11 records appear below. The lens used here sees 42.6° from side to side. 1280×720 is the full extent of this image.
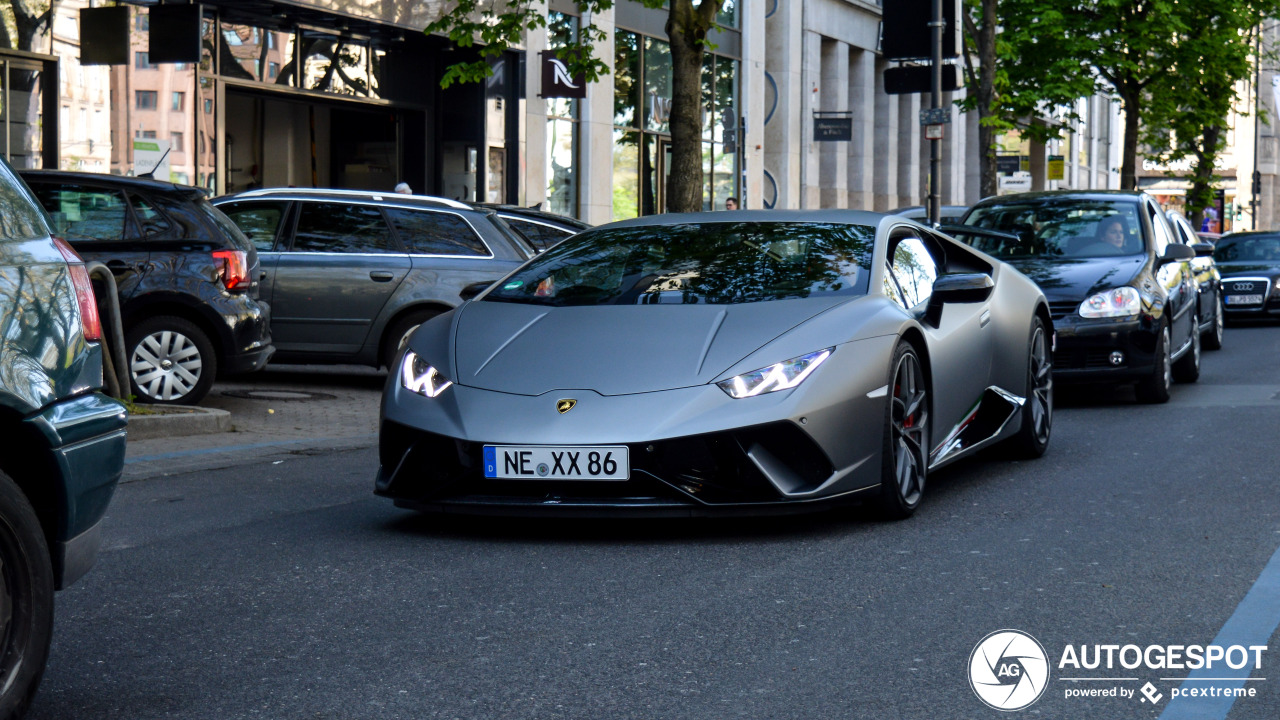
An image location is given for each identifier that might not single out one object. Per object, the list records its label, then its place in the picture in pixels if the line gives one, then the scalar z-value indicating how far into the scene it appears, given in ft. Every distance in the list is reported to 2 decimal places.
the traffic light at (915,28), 64.59
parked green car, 11.35
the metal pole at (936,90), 63.67
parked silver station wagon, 41.37
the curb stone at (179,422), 31.30
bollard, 31.63
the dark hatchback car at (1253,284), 75.36
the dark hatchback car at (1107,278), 36.35
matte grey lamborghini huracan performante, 18.74
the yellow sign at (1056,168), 122.52
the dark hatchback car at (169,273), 34.78
